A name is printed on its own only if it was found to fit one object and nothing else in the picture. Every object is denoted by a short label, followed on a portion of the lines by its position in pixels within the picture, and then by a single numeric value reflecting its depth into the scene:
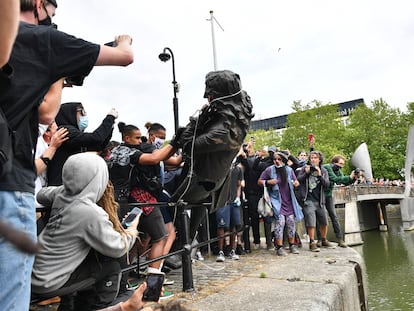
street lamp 8.30
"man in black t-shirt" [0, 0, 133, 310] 1.21
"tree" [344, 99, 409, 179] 32.72
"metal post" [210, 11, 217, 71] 19.14
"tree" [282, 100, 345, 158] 34.03
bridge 21.22
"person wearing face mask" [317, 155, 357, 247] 6.77
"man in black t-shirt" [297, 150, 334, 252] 6.42
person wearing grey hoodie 1.98
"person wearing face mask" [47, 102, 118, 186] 2.99
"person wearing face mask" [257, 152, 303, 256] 5.76
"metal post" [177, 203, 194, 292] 3.40
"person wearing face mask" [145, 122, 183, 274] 4.05
